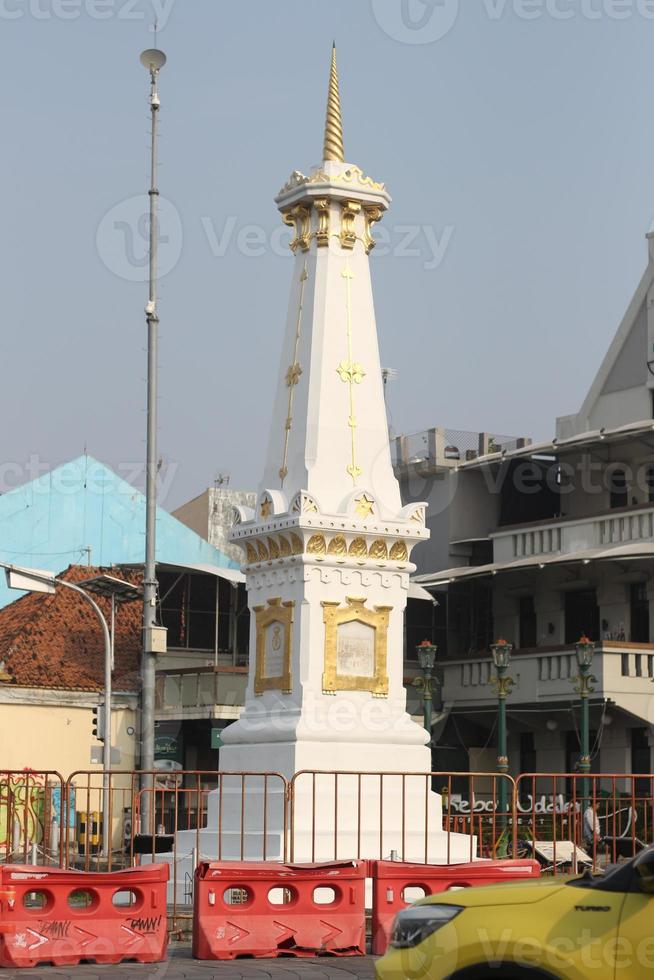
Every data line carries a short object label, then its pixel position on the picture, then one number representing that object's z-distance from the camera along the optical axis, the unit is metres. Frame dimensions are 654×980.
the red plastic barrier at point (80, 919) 14.20
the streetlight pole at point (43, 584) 28.49
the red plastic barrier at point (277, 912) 14.90
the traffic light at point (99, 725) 30.13
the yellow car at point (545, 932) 7.72
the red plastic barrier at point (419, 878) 15.45
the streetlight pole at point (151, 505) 25.50
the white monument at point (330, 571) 20.48
